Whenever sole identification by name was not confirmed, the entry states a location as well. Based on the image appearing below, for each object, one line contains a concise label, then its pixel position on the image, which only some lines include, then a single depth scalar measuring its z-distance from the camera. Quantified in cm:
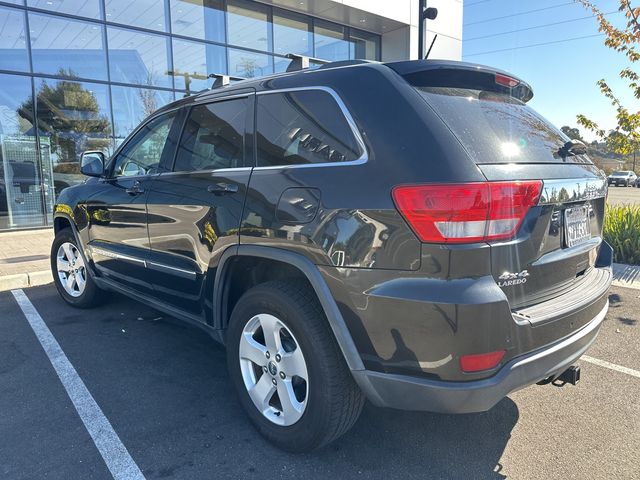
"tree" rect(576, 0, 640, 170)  676
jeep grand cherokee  193
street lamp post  886
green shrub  669
